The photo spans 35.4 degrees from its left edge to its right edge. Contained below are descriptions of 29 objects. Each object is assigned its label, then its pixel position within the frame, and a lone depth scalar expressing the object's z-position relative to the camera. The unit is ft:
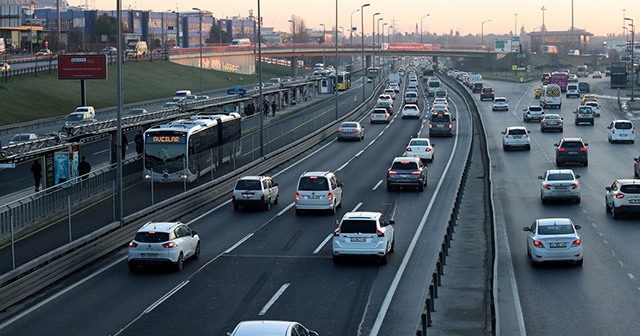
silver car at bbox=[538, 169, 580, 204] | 124.67
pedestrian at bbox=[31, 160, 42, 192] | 138.92
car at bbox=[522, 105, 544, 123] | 265.75
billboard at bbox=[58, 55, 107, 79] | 263.90
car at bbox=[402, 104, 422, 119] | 291.58
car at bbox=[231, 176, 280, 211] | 124.57
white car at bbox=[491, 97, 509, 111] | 311.88
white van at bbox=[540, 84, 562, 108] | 321.11
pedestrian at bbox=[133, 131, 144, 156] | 160.16
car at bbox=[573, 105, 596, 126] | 255.91
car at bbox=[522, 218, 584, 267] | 85.56
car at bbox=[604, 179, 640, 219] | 111.04
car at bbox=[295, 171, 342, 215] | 120.67
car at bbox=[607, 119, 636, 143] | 208.23
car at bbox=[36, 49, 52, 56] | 430.20
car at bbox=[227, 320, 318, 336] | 47.94
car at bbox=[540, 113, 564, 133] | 235.20
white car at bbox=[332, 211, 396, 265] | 89.45
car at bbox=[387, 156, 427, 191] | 140.26
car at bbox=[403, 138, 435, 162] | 178.10
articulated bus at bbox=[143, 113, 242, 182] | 132.87
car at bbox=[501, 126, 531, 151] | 196.95
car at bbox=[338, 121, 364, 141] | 226.17
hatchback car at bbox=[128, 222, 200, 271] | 87.30
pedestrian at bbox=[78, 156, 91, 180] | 140.77
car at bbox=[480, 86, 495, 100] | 370.94
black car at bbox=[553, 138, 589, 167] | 166.71
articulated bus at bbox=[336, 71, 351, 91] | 472.44
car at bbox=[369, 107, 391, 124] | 275.39
